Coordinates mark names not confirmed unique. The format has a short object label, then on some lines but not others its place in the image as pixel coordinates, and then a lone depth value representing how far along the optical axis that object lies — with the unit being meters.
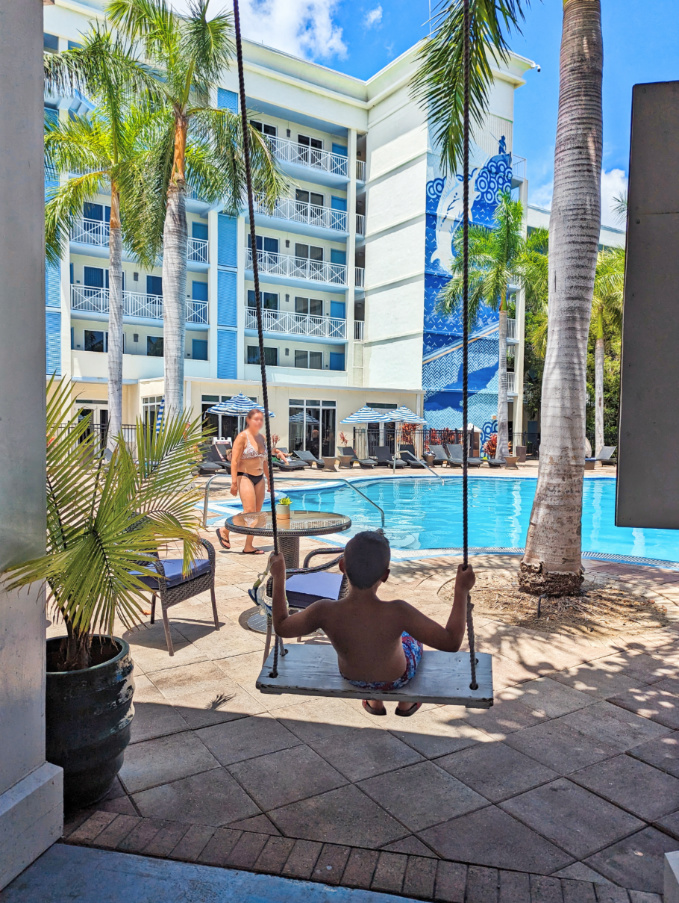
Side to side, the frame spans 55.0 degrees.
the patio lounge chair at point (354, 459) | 24.23
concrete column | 2.47
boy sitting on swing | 2.72
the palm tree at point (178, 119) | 13.09
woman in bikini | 8.30
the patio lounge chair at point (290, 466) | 21.30
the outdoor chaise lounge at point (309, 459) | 23.25
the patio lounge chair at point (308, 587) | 4.73
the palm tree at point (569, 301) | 6.19
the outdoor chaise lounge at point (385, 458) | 24.44
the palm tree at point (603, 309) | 28.50
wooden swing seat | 2.70
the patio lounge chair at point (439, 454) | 25.52
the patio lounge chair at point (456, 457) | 25.22
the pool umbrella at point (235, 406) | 21.62
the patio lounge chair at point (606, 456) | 27.05
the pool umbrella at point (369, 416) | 24.52
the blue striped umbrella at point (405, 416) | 24.86
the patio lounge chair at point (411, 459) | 24.05
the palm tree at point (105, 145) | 14.36
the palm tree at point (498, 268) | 26.80
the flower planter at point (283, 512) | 6.24
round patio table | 5.53
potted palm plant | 2.62
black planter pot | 2.78
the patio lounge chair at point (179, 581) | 4.75
